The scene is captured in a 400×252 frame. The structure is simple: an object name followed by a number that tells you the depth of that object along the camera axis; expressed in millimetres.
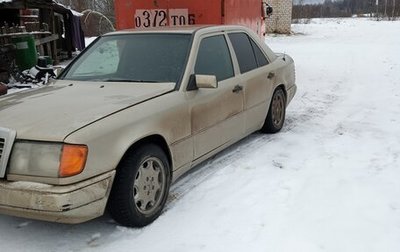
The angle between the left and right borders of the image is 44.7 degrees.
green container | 12867
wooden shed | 13891
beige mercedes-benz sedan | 3307
